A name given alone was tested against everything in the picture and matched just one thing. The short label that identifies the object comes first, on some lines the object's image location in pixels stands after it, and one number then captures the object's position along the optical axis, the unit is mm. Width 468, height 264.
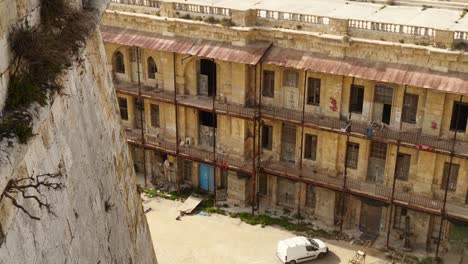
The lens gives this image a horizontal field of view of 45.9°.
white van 28656
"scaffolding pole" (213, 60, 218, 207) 32531
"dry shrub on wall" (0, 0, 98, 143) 7660
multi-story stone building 27688
